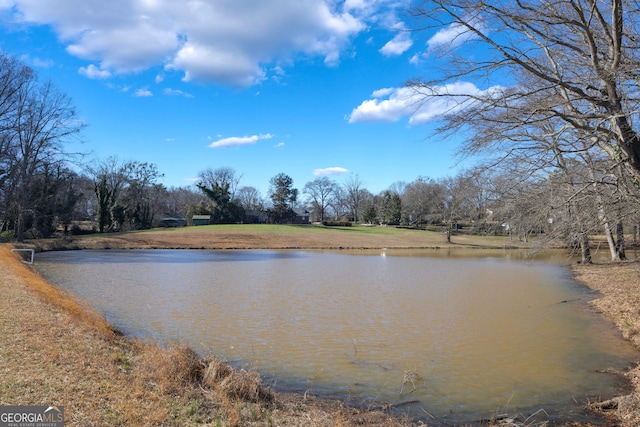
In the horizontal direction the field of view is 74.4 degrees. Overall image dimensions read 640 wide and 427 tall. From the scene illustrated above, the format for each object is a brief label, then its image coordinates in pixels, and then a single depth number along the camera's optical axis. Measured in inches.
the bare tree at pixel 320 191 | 3826.3
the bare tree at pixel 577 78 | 246.5
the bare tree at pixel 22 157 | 1339.8
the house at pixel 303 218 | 3447.8
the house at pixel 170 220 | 2920.8
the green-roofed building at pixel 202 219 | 2738.7
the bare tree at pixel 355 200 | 4148.6
